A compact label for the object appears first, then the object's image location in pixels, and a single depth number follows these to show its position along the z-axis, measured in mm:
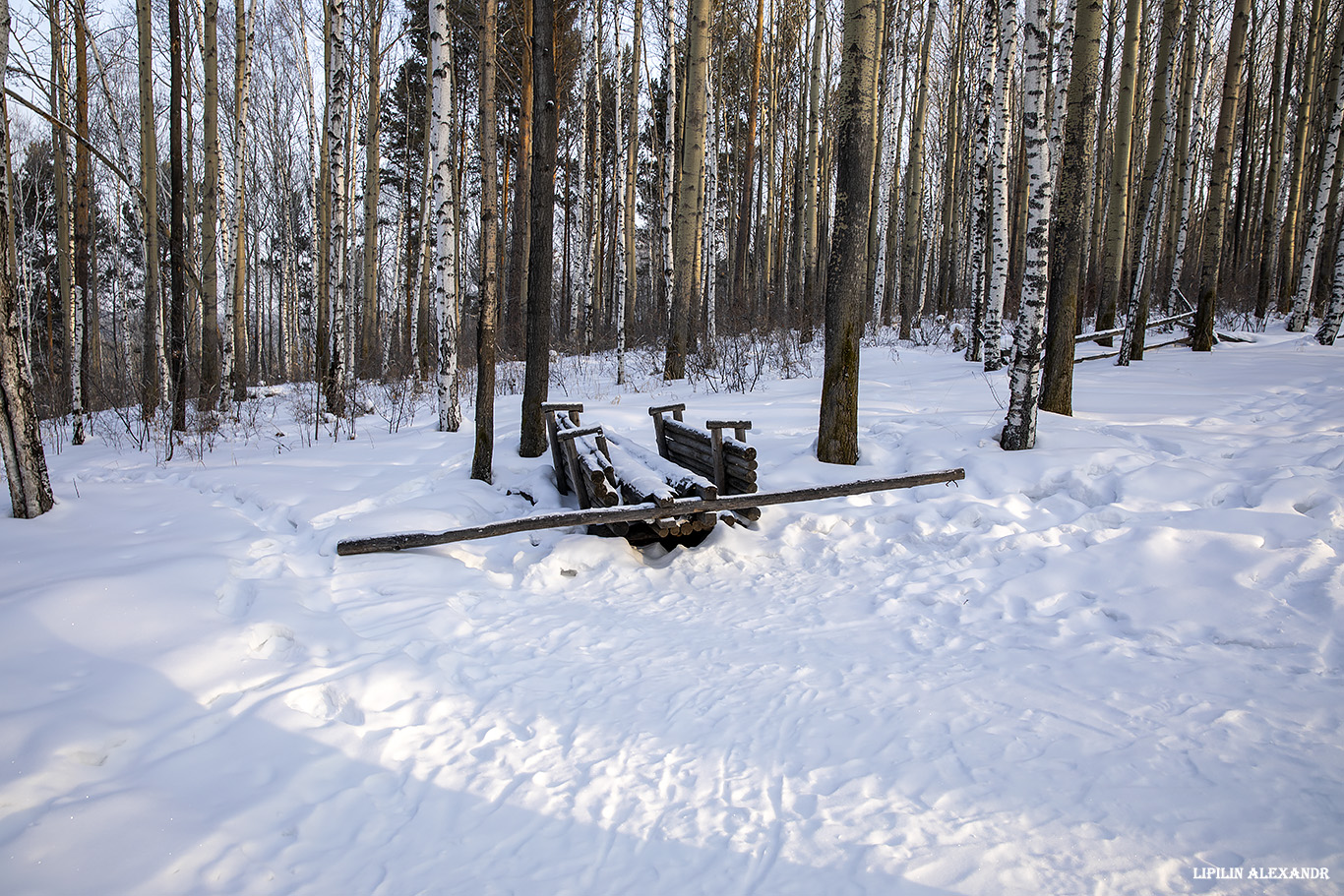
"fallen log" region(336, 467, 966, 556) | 4473
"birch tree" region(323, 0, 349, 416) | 9523
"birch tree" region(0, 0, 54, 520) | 4469
